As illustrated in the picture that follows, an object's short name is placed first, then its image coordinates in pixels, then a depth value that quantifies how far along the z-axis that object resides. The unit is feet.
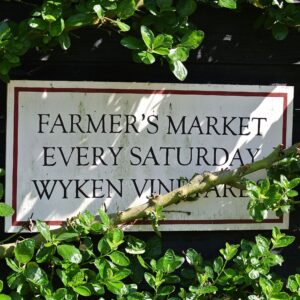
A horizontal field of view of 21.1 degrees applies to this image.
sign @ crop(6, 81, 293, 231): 8.02
